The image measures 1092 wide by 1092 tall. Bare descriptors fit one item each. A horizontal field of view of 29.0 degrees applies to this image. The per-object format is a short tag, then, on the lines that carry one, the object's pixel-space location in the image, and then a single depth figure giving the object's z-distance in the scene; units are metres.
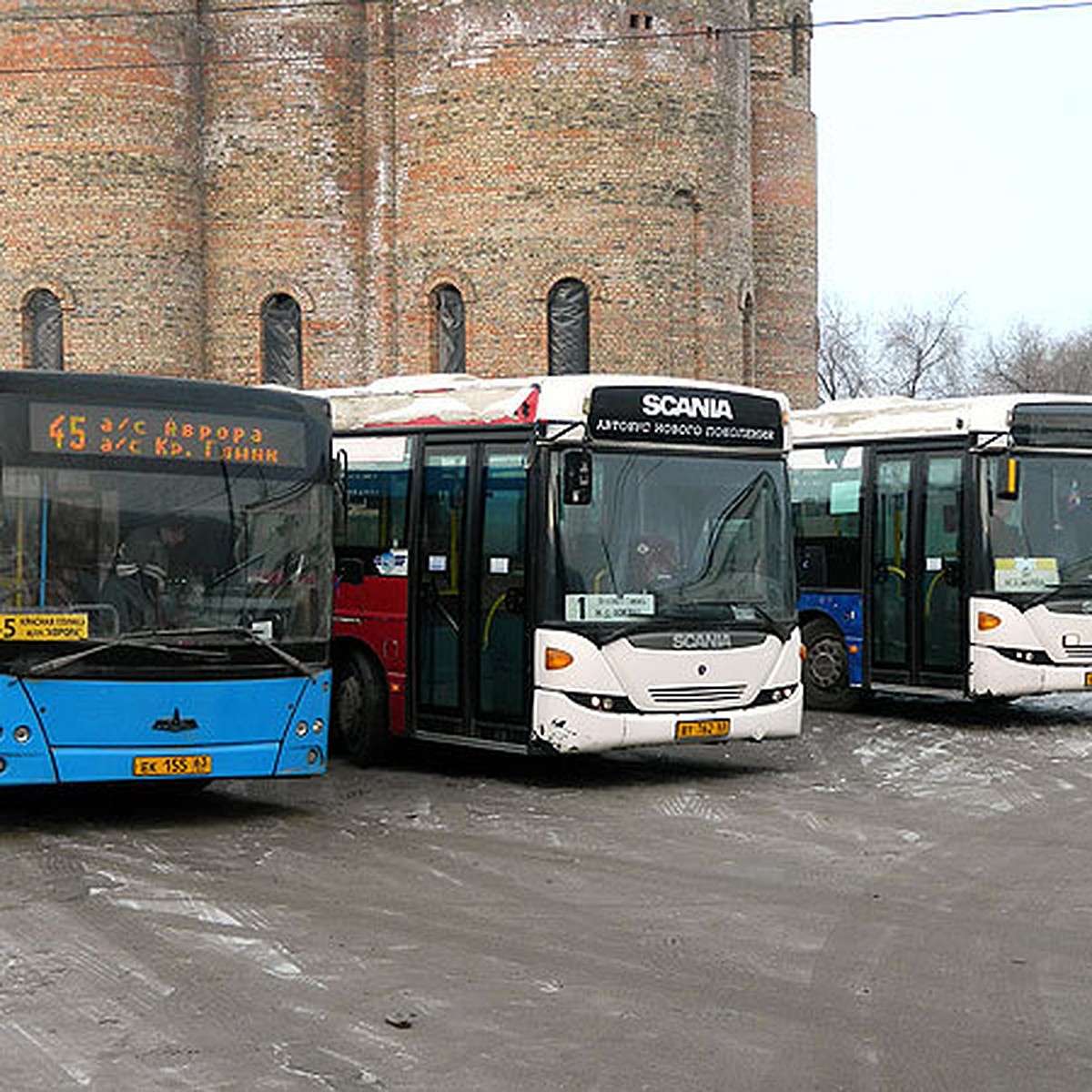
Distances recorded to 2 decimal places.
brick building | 32.88
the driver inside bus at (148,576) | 12.72
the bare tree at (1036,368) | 99.44
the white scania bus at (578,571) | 15.08
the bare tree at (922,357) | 91.12
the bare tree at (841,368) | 90.38
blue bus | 12.51
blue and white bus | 18.91
